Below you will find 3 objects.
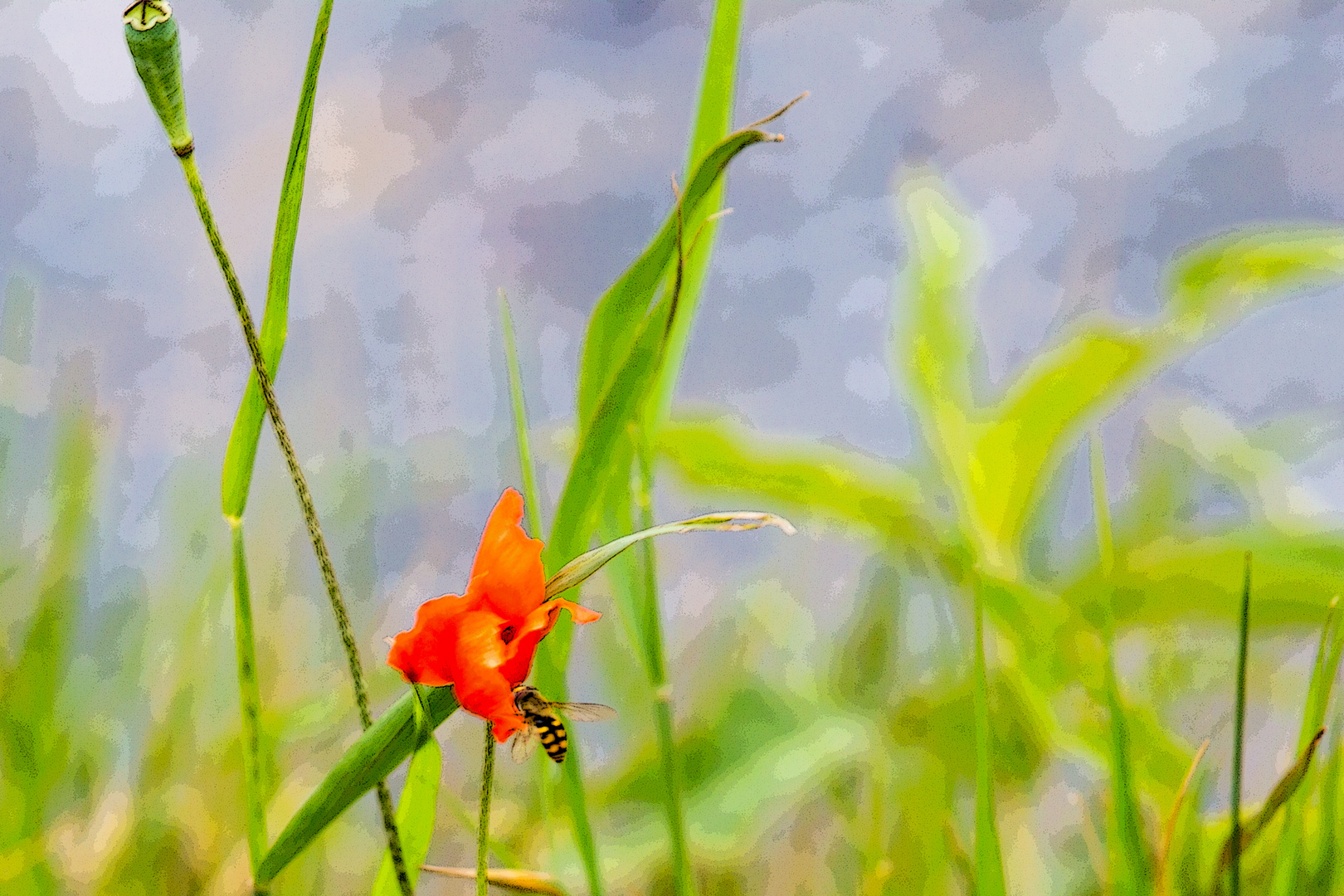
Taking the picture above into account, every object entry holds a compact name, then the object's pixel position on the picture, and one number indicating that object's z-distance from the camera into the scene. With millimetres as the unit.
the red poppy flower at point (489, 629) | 1102
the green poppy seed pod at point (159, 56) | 1101
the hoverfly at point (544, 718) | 1144
